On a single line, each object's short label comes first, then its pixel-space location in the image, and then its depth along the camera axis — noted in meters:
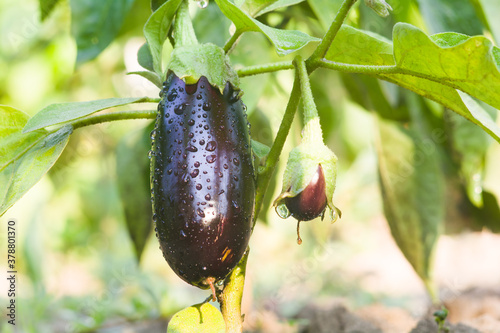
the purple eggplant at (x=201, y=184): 0.75
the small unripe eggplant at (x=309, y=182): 0.75
